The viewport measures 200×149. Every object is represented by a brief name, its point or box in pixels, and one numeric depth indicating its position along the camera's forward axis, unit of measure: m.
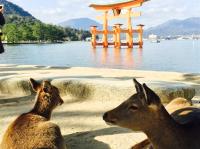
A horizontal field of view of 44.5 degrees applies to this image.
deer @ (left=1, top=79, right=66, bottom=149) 2.84
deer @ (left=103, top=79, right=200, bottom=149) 2.28
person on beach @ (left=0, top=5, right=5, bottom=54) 4.66
